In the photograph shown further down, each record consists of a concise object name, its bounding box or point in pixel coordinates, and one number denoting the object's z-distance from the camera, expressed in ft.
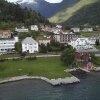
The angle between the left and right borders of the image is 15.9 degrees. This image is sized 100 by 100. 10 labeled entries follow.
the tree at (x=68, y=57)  231.09
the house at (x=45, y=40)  308.81
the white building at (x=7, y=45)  285.64
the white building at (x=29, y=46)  281.54
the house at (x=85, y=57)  235.48
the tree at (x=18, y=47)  278.63
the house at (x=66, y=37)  336.86
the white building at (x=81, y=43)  305.34
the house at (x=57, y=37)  337.19
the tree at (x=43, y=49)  274.07
